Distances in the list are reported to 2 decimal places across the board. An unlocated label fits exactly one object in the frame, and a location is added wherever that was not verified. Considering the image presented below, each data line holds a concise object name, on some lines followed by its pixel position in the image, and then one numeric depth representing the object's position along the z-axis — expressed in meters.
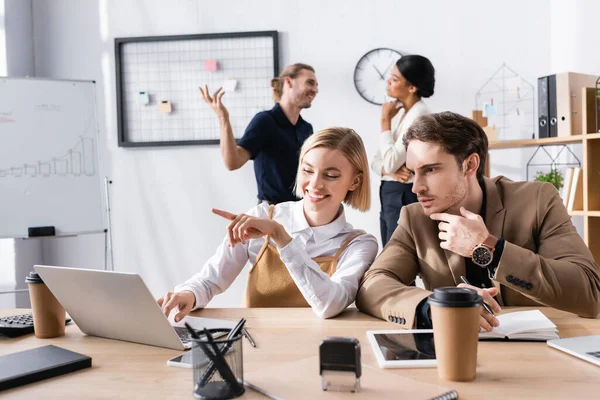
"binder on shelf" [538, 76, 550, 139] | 3.05
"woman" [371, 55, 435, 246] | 2.69
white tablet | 0.95
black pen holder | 0.82
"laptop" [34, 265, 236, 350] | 1.04
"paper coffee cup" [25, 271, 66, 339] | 1.21
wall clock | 3.65
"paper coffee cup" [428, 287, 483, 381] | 0.86
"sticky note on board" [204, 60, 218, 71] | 3.74
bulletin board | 3.73
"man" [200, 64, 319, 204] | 2.76
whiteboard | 3.02
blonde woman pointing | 1.66
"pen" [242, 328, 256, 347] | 1.11
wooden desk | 0.85
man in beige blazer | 1.32
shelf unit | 2.80
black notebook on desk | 0.91
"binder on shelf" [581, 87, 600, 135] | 2.78
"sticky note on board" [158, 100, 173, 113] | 3.79
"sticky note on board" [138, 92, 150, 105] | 3.81
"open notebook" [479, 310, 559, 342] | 1.09
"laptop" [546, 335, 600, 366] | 0.96
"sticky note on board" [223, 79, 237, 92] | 3.74
